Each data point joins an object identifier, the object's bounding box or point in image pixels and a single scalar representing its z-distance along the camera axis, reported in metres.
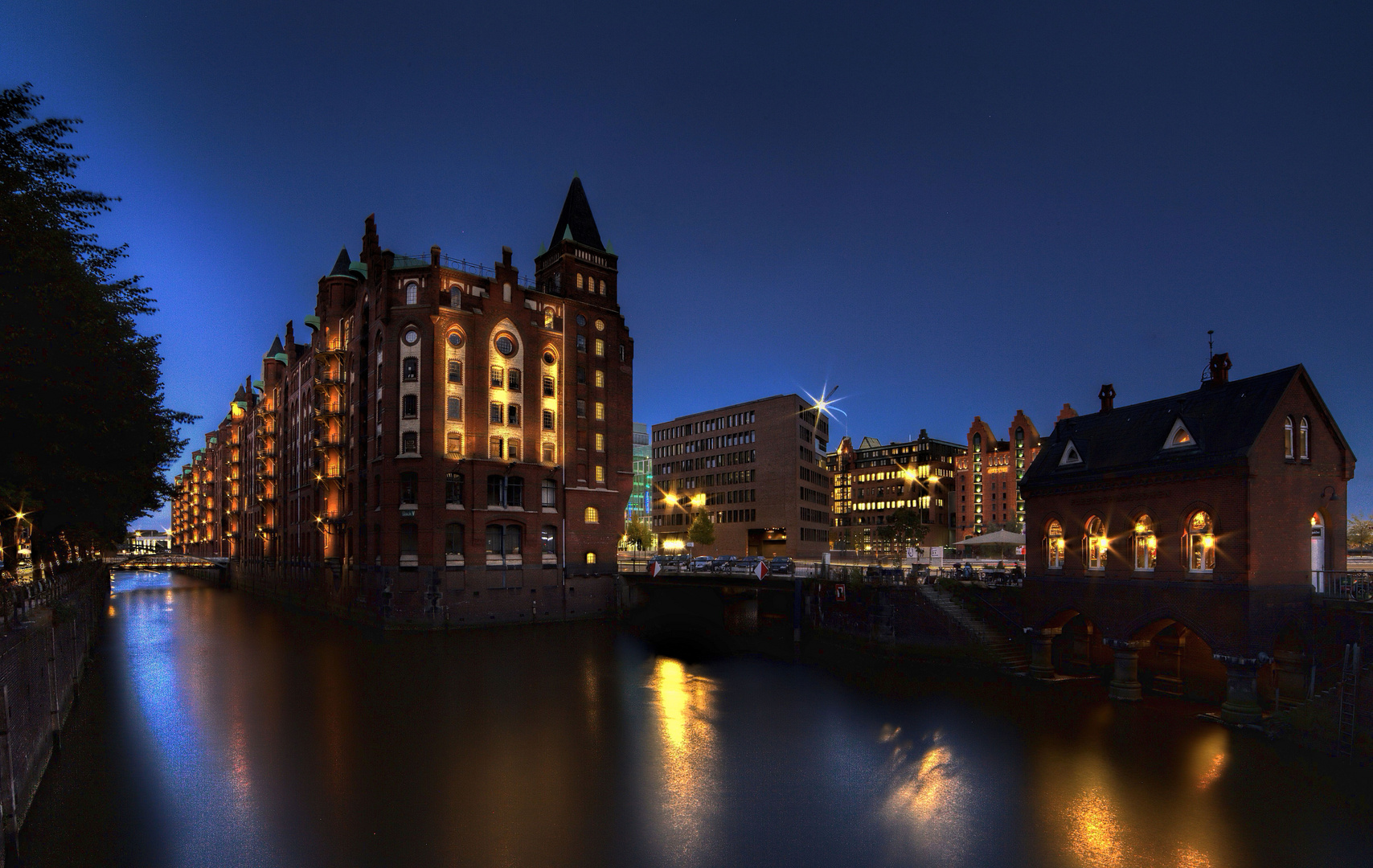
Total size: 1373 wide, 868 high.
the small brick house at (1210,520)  29.19
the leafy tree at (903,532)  75.69
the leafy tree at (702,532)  112.69
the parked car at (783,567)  60.34
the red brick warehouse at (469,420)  59.81
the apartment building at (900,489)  183.88
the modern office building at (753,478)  114.81
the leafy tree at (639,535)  128.50
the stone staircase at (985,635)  40.00
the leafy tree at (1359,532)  97.88
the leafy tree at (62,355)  21.31
